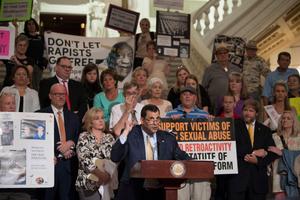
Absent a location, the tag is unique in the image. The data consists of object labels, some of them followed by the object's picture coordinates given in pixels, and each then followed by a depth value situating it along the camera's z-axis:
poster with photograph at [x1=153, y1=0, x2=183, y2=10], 11.78
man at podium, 5.89
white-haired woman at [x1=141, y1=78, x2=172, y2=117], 8.24
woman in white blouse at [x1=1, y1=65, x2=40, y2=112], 8.02
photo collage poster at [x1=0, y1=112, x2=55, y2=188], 6.76
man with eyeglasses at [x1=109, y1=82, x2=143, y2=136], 7.50
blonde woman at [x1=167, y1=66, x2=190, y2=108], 9.03
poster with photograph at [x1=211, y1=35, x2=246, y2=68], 11.07
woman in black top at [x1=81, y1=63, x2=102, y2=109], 9.06
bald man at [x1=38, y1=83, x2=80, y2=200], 7.29
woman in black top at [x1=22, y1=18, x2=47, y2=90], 10.01
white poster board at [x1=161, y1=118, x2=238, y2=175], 7.49
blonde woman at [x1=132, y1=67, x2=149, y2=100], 8.81
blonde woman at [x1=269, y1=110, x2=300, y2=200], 8.00
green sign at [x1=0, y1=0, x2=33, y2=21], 10.80
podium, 5.18
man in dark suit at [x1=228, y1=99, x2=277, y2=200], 7.72
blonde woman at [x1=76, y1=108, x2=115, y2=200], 6.93
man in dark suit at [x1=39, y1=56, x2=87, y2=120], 8.33
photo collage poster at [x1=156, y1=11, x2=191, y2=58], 11.21
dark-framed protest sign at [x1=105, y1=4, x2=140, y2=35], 11.70
